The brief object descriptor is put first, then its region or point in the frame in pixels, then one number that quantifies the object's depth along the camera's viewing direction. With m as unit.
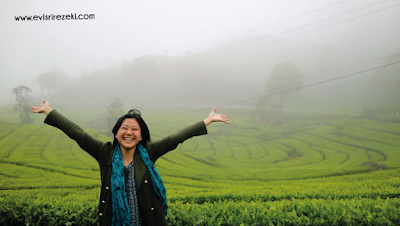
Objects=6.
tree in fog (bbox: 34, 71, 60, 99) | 45.53
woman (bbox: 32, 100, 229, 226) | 2.12
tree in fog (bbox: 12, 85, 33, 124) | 26.31
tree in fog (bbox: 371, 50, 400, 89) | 33.19
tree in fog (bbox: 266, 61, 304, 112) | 35.50
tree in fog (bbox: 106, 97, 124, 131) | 26.95
